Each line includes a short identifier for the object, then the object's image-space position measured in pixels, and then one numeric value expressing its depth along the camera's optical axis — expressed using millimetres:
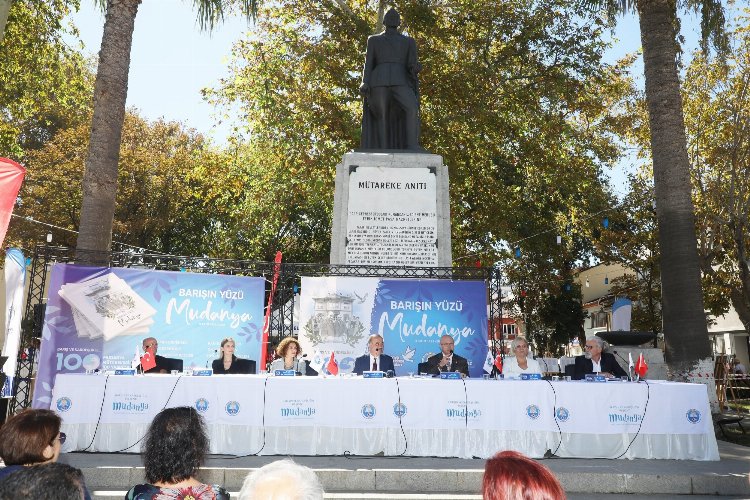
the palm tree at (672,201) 11609
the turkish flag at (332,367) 8719
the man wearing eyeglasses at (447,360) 9586
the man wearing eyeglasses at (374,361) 9484
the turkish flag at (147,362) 8539
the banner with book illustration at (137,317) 10078
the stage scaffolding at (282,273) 10016
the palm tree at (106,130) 11492
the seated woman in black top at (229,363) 9445
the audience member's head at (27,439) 2969
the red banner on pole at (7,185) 6742
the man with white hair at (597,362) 9609
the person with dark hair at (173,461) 2979
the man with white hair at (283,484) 2041
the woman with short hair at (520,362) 9336
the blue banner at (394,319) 11047
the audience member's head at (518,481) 2033
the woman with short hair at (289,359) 9508
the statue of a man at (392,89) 12242
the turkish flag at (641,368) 8555
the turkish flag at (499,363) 9862
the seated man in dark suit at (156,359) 9383
